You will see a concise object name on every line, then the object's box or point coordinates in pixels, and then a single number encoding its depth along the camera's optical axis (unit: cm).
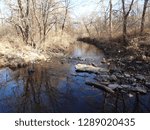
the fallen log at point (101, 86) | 518
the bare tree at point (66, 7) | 1683
